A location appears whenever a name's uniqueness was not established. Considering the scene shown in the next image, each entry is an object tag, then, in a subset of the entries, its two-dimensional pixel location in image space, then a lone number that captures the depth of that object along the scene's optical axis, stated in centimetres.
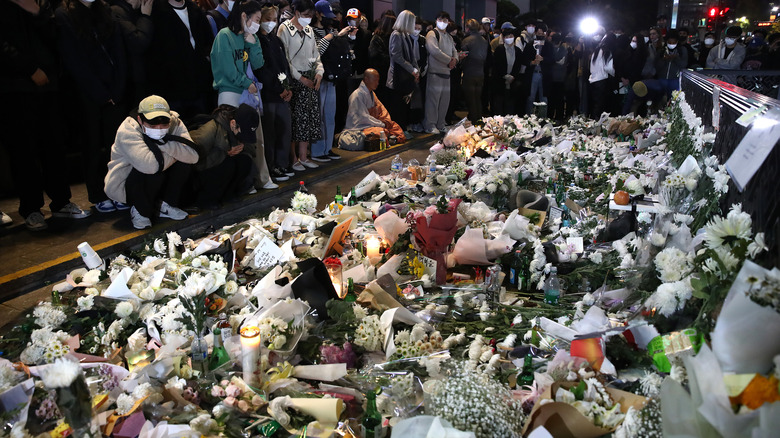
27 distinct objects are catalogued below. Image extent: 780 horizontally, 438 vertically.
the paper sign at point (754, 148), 203
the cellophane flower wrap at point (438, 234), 330
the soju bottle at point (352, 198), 500
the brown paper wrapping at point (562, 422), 179
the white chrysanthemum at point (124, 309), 293
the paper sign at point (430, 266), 339
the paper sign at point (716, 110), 354
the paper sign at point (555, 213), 429
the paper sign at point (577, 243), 358
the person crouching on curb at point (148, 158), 468
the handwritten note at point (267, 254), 373
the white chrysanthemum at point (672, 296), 209
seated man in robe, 860
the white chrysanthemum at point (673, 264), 226
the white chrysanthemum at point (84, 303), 309
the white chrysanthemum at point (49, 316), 297
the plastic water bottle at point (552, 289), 309
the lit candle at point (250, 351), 226
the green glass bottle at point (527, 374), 231
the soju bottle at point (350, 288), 314
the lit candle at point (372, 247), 373
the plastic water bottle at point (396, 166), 594
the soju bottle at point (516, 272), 342
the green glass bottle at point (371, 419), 205
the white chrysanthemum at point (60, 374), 168
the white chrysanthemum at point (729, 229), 174
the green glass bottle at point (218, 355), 250
